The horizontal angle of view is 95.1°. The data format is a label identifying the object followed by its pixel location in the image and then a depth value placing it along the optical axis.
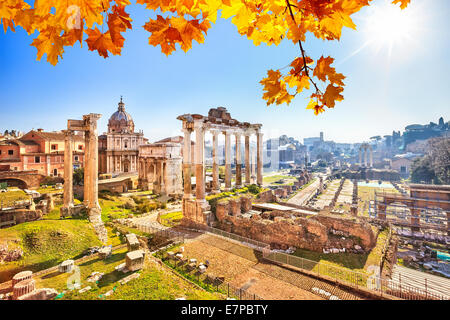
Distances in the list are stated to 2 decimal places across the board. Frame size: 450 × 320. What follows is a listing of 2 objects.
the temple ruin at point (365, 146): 89.95
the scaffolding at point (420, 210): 22.24
